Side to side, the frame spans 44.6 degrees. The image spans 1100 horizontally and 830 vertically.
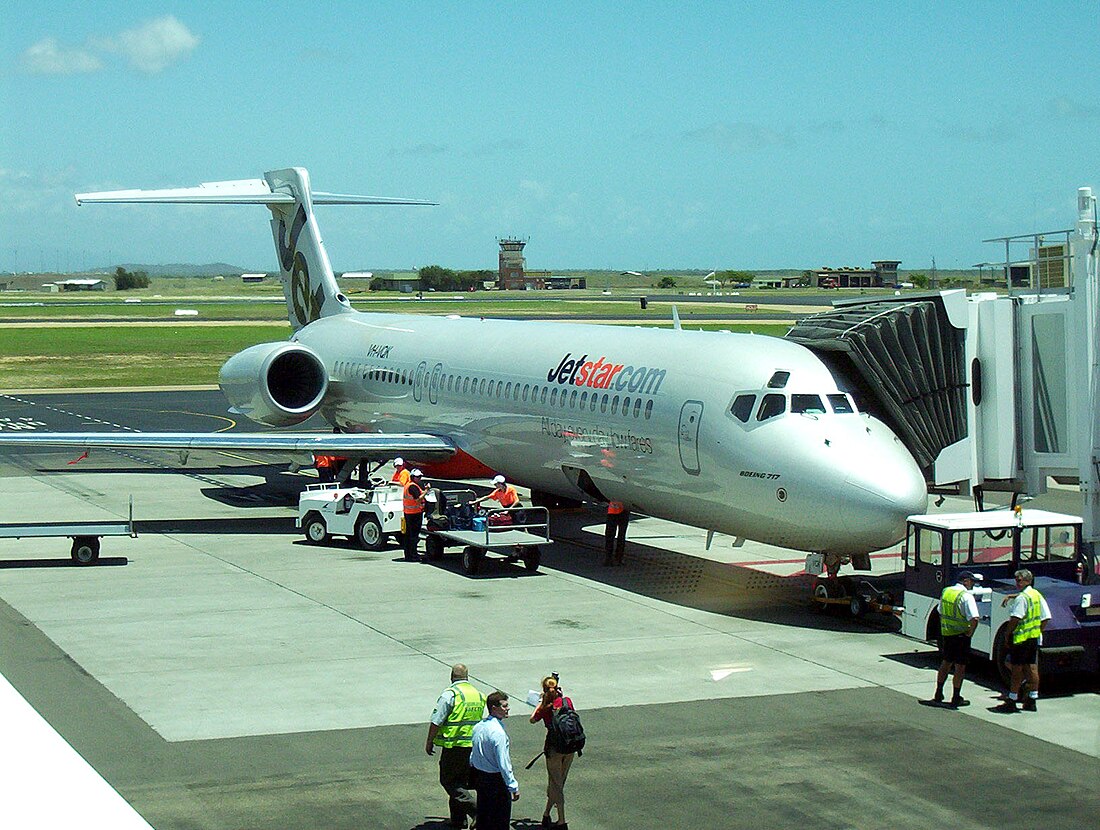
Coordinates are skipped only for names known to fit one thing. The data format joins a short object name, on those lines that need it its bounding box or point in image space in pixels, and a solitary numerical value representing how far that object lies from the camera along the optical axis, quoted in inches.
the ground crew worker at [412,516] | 975.0
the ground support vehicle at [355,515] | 1024.9
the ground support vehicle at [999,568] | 622.2
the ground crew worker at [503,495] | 955.3
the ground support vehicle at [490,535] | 910.4
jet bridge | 775.1
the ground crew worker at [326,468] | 1288.1
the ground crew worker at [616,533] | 936.3
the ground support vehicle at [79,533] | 936.9
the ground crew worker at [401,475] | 1047.0
